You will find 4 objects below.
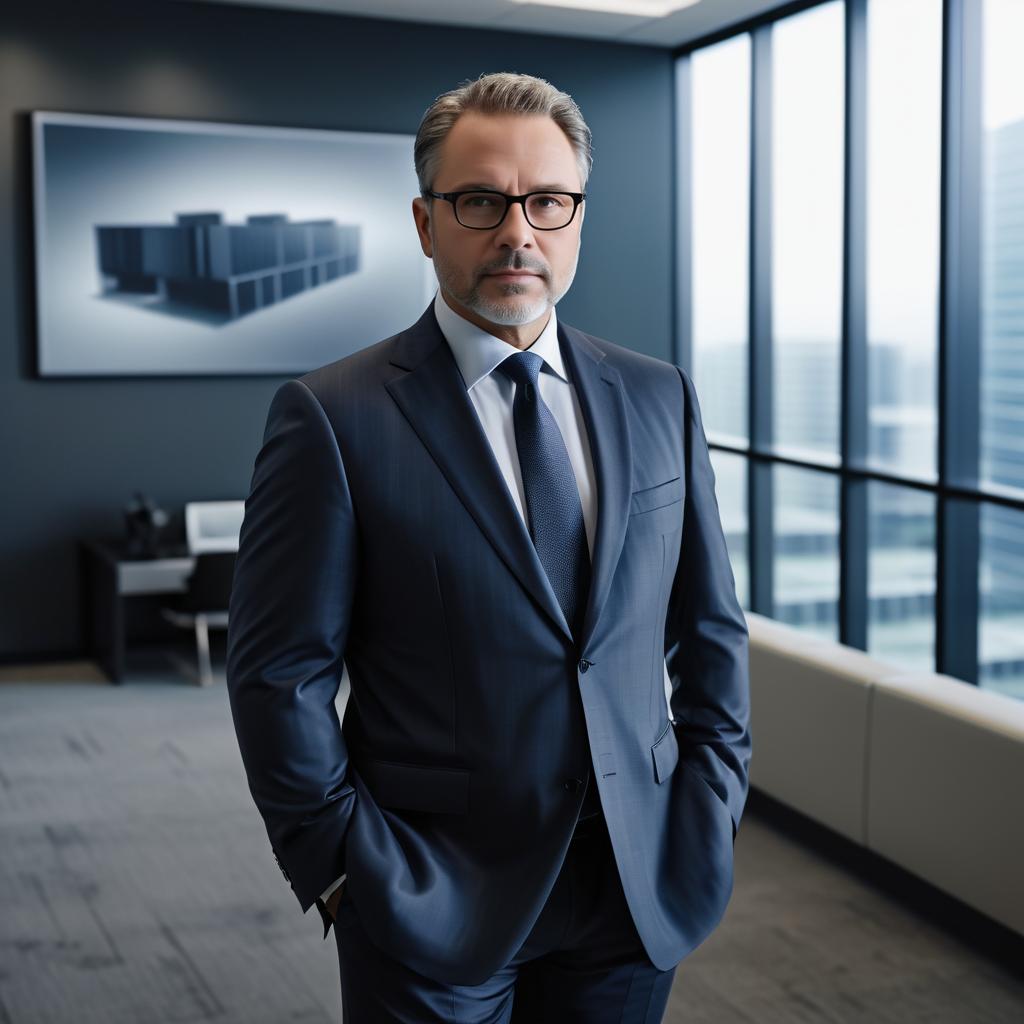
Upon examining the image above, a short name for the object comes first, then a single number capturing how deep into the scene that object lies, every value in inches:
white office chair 236.7
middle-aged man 59.7
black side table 240.1
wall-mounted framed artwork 254.7
